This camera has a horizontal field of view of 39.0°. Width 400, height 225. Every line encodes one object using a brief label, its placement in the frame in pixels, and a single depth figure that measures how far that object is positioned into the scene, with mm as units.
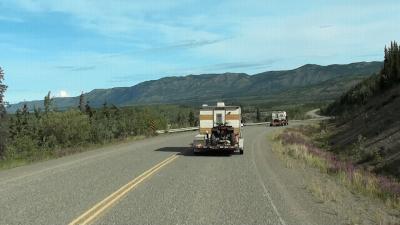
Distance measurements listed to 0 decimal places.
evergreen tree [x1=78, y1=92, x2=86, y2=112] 108650
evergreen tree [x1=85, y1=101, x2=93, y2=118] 97388
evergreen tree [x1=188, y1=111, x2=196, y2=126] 87438
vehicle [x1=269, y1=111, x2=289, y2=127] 88044
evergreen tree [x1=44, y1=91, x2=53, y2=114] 65625
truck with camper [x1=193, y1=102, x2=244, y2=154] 27625
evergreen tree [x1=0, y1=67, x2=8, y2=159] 37969
